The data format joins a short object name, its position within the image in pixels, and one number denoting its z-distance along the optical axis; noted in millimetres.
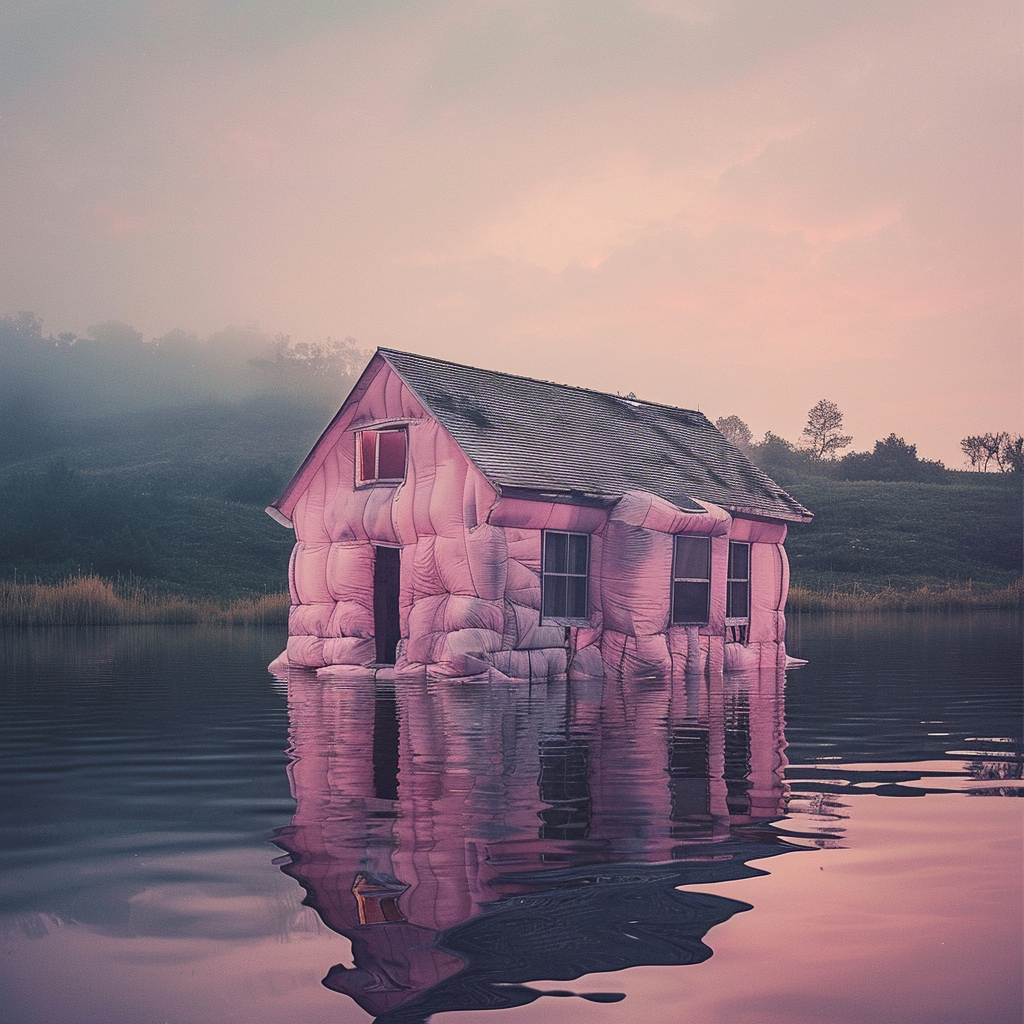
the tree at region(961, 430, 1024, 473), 106000
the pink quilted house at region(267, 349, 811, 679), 18938
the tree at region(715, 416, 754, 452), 103875
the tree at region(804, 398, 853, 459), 109438
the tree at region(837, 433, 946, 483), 98688
